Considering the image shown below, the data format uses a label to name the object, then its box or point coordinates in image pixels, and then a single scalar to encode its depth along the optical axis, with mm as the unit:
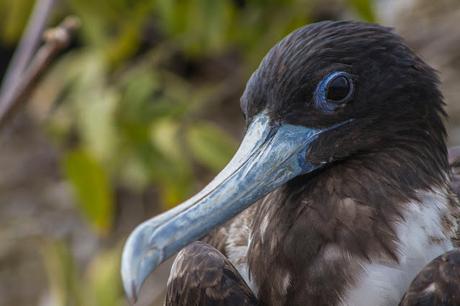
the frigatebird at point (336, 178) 3135
